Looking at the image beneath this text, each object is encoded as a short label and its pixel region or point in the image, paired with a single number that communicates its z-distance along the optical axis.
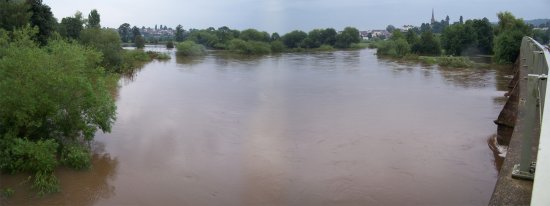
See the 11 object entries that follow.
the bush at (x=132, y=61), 31.70
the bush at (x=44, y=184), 9.16
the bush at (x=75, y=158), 10.51
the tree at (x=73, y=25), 43.56
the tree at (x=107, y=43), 30.78
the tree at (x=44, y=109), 9.66
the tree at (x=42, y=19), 31.52
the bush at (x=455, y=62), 38.84
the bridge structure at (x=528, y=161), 1.62
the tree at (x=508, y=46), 36.98
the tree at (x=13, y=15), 28.90
